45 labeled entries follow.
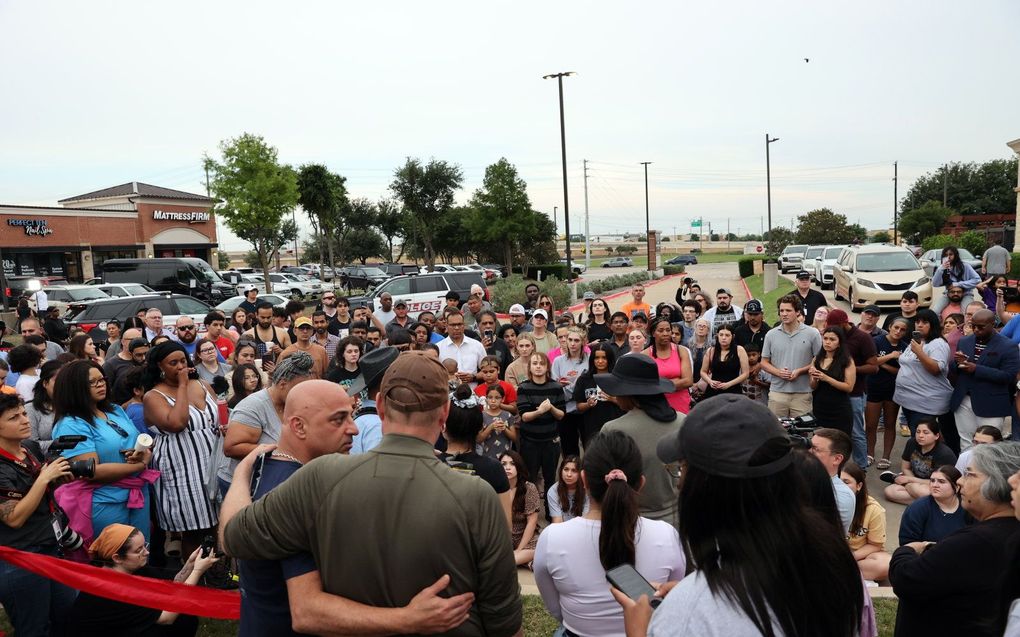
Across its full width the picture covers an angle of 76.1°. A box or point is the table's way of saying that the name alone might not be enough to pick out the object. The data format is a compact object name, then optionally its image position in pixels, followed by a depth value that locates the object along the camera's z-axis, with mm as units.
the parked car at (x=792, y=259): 35719
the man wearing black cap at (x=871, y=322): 7578
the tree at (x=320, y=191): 41406
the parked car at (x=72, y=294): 22062
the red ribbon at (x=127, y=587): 3375
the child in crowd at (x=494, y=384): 6234
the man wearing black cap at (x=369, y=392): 3920
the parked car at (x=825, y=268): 23692
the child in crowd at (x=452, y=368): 6976
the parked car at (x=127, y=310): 16797
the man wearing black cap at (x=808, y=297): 9422
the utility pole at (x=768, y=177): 42544
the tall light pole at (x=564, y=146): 25772
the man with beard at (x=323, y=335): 8797
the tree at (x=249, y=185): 31984
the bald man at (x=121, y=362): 6656
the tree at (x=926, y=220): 53719
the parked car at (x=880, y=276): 15758
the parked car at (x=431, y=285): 19484
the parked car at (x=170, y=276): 27812
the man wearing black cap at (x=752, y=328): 7868
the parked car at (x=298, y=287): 33812
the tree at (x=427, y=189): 47688
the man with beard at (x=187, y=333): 8133
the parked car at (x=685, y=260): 66250
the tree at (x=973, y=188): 66312
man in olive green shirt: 1844
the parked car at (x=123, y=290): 23717
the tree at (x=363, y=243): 67062
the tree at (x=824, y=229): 59906
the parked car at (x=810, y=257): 29766
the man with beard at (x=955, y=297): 8578
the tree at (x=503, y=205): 46688
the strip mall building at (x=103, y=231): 38719
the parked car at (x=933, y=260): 21939
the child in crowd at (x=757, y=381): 7488
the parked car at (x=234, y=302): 20531
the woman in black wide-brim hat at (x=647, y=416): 3754
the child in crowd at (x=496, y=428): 5715
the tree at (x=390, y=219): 60750
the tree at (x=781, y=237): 72500
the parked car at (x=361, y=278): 36438
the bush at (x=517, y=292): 21500
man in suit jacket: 6098
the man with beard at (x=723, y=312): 8688
